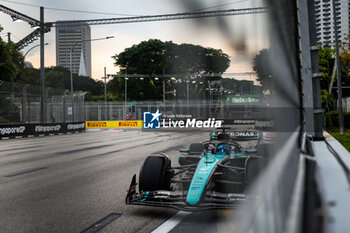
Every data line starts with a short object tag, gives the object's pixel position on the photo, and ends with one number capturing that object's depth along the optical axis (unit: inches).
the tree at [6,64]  1048.5
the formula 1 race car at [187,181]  163.3
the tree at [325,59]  1033.6
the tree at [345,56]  783.5
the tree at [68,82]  2694.4
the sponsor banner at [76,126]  963.0
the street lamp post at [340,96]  598.7
